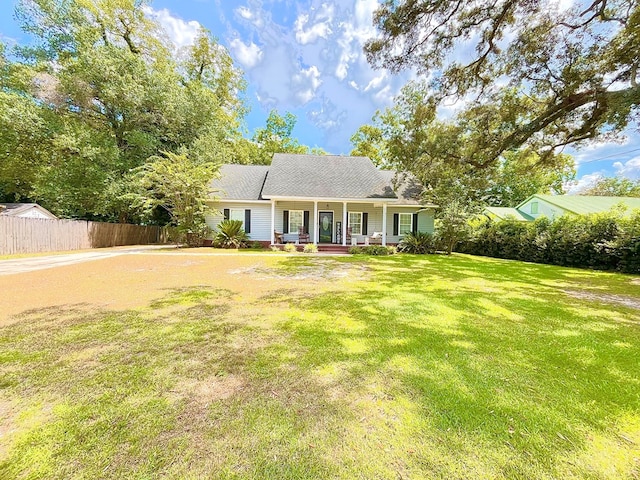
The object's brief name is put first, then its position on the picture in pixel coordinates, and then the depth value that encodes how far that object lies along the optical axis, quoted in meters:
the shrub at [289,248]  14.51
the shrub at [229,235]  15.34
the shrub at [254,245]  15.66
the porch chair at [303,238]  15.99
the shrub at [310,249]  14.26
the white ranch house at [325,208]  16.09
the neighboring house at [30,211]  17.45
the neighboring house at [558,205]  19.98
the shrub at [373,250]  13.99
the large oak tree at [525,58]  7.91
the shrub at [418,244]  15.20
